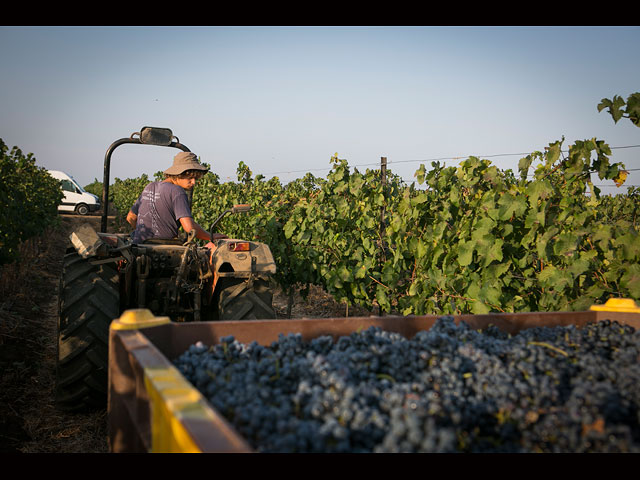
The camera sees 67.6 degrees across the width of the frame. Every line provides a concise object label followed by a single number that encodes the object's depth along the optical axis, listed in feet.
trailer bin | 3.10
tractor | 10.50
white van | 81.30
